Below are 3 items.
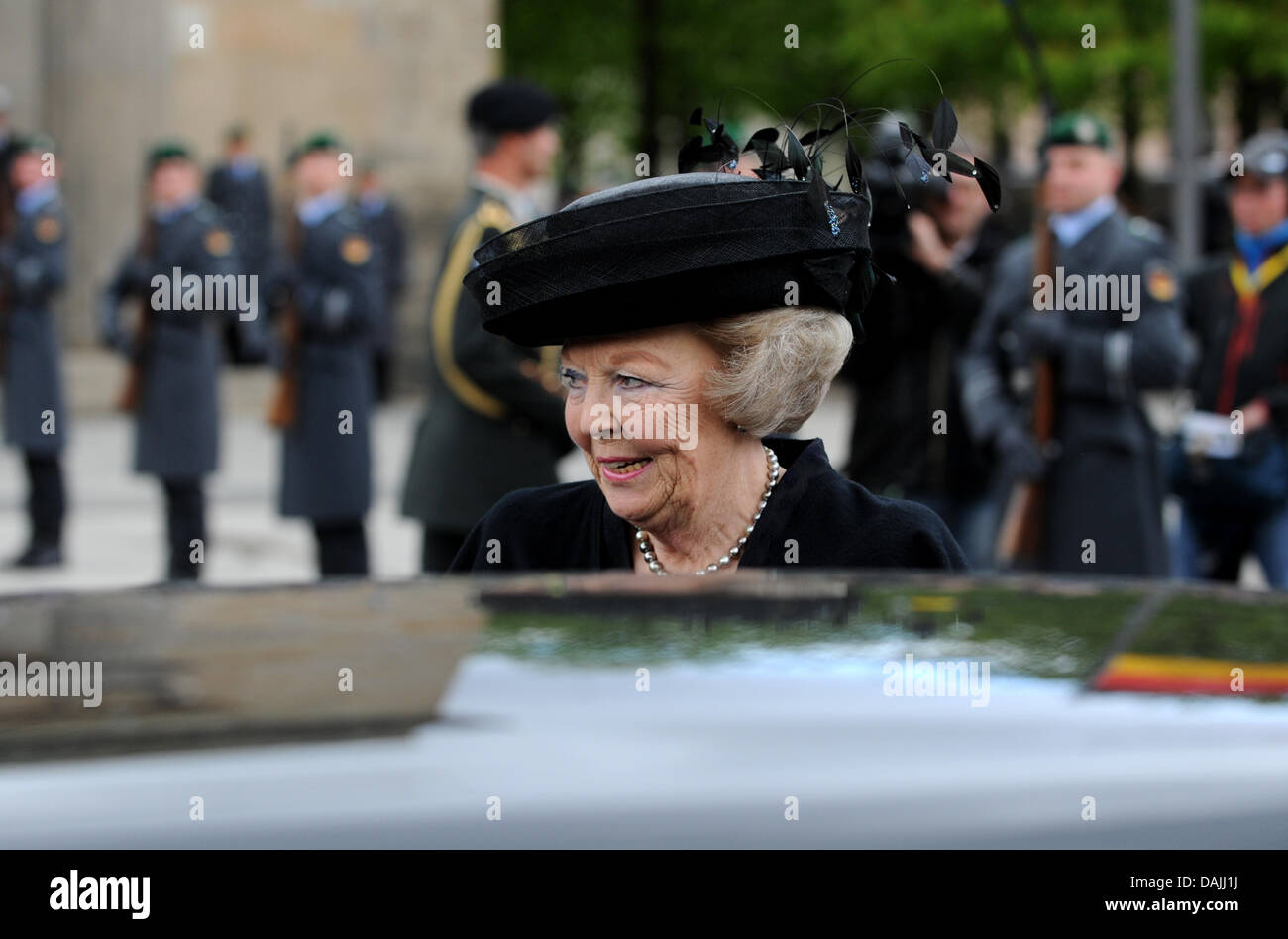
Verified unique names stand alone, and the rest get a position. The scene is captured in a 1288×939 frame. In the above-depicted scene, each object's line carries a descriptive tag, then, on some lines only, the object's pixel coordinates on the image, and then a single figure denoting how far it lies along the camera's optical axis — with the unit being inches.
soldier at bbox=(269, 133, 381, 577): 627.2
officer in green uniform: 472.1
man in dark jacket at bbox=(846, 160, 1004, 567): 569.0
